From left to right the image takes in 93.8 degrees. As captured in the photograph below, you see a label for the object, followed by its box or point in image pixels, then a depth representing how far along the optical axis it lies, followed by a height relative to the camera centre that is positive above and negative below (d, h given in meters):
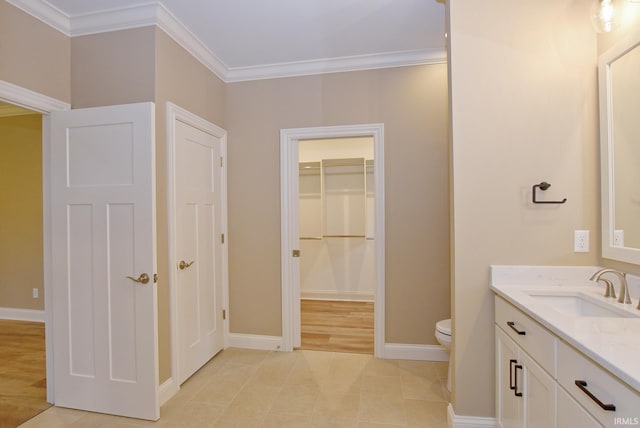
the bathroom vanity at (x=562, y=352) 0.86 -0.51
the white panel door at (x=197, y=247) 2.34 -0.29
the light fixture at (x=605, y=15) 1.49 +0.97
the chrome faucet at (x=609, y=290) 1.43 -0.39
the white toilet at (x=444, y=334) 2.25 -0.94
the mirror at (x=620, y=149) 1.44 +0.31
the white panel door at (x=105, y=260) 1.93 -0.30
